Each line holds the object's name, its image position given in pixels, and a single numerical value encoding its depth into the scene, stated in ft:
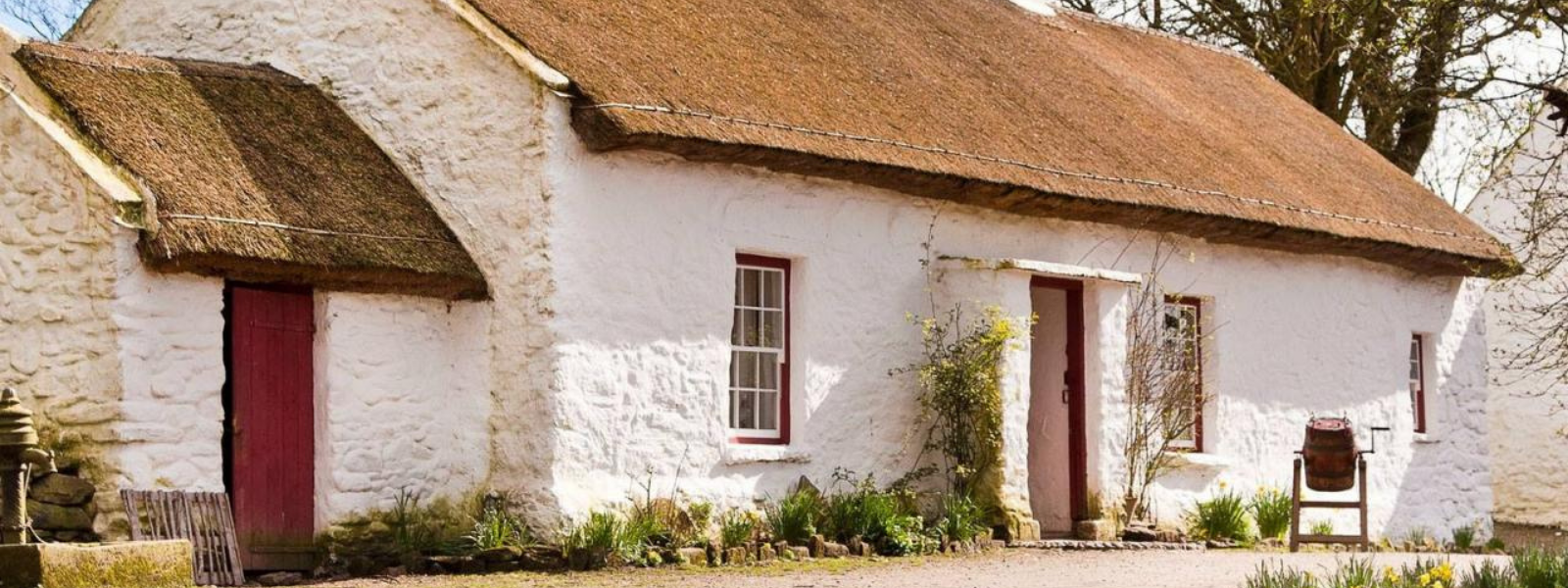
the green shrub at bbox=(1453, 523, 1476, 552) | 66.13
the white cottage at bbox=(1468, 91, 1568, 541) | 79.05
